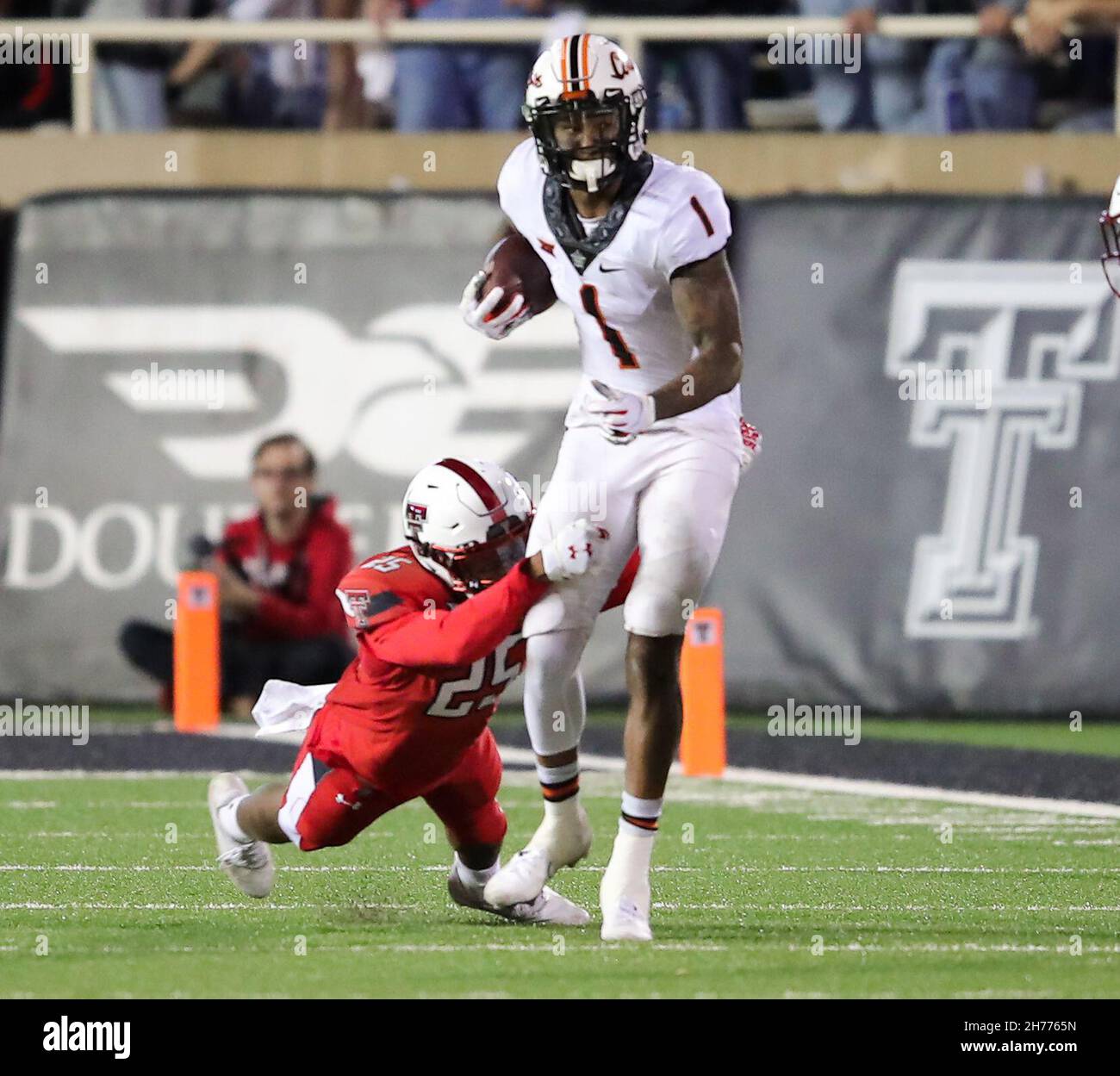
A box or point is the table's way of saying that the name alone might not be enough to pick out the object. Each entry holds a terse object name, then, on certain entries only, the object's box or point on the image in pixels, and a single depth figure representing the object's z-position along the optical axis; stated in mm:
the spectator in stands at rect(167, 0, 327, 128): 12938
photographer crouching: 11406
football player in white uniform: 5785
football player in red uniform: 5750
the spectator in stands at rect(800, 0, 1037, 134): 12547
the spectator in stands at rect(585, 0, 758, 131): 12727
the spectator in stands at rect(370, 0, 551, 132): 12664
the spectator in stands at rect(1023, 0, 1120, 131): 12188
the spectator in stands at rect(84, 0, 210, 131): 12781
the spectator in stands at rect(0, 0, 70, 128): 12805
